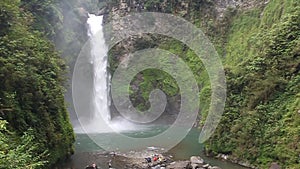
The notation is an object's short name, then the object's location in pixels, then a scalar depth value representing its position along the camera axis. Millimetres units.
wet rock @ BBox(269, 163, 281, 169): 17553
